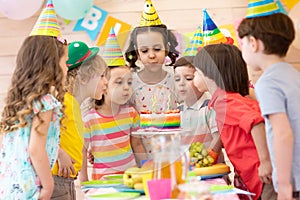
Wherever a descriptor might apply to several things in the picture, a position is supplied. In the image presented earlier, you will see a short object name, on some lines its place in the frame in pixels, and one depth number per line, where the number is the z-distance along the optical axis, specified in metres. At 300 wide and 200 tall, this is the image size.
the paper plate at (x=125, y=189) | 3.02
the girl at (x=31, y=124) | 3.28
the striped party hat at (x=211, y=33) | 4.07
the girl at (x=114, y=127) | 3.16
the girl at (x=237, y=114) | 3.39
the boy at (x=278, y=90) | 2.97
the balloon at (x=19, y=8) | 5.15
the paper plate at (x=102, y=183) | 3.19
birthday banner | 5.76
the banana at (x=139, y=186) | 3.00
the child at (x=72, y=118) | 3.31
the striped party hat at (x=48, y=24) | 3.63
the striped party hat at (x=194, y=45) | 3.16
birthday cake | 3.11
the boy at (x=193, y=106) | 3.17
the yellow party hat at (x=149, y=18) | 3.74
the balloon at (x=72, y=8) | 5.24
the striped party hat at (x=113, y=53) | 3.17
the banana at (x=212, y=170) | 3.35
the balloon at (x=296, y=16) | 4.96
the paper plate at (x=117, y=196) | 2.96
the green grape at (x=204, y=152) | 3.31
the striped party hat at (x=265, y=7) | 3.11
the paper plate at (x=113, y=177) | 3.24
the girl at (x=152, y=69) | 3.07
